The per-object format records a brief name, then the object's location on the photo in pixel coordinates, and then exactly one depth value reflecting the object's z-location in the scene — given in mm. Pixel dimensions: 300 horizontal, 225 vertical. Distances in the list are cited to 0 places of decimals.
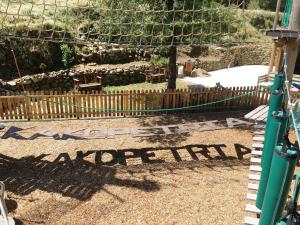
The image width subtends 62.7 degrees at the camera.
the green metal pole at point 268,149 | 3349
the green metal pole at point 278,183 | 2335
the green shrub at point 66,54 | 14519
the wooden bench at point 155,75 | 15320
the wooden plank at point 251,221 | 4586
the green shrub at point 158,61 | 16124
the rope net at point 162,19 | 8936
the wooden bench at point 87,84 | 13434
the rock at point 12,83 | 12065
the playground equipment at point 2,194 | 4833
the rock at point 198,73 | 17275
